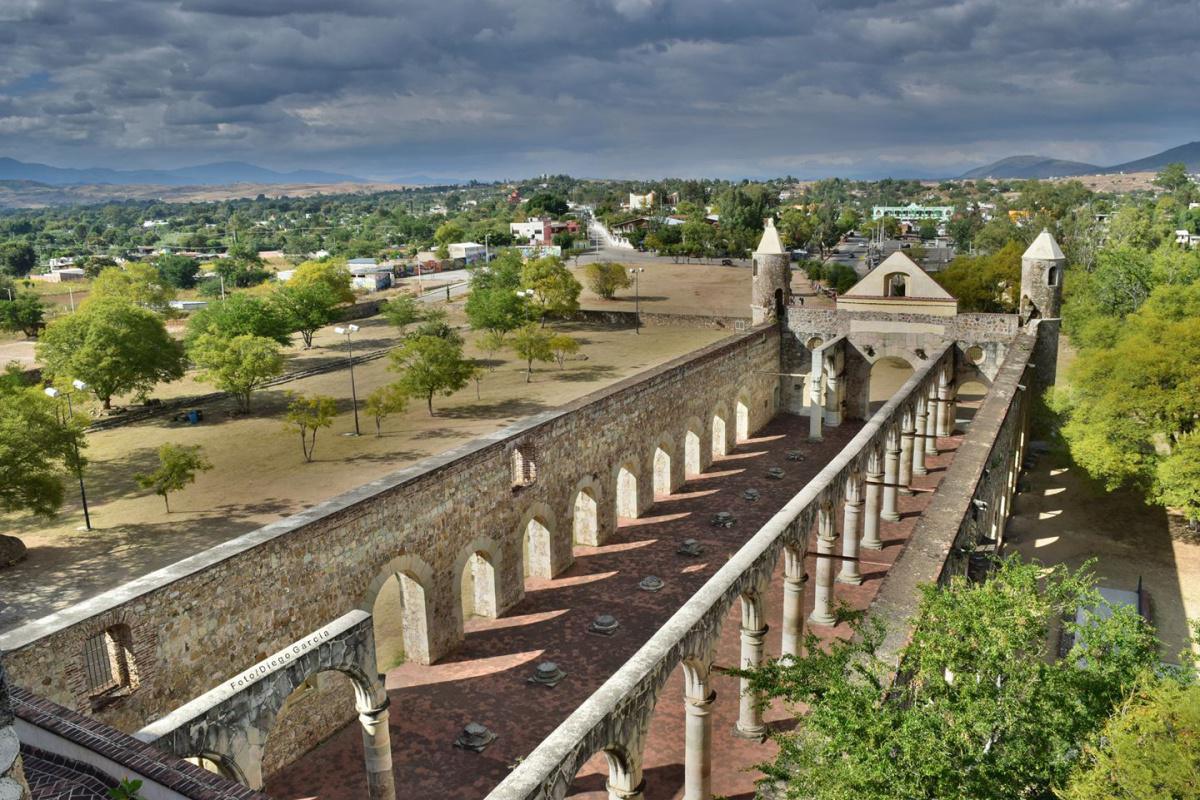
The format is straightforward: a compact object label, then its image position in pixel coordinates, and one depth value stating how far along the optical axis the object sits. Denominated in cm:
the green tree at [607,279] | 7500
